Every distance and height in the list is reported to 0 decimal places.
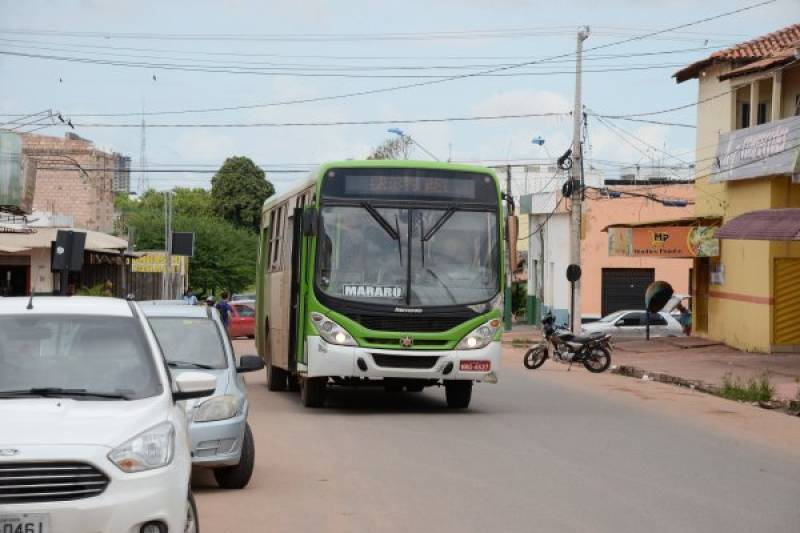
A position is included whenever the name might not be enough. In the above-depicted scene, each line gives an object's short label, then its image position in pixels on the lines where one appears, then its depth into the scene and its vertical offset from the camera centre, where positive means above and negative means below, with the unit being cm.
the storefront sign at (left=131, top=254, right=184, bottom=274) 5134 +51
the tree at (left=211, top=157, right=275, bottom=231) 11081 +721
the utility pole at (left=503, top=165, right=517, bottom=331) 5602 -96
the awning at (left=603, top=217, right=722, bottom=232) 3931 +201
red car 4978 -159
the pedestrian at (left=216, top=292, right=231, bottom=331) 3959 -89
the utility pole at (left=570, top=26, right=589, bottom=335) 4041 +317
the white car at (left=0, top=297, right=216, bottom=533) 678 -79
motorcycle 3203 -157
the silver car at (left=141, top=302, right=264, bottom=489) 1112 -95
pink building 5862 +101
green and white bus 1845 +11
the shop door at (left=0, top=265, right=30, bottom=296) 5031 -13
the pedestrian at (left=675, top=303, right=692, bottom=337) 4575 -106
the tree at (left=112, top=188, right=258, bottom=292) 8781 +196
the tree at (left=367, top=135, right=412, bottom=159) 7259 +749
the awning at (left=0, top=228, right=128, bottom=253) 4519 +118
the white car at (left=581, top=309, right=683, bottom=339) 4581 -131
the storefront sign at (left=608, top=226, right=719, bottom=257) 3850 +137
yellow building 3306 +292
